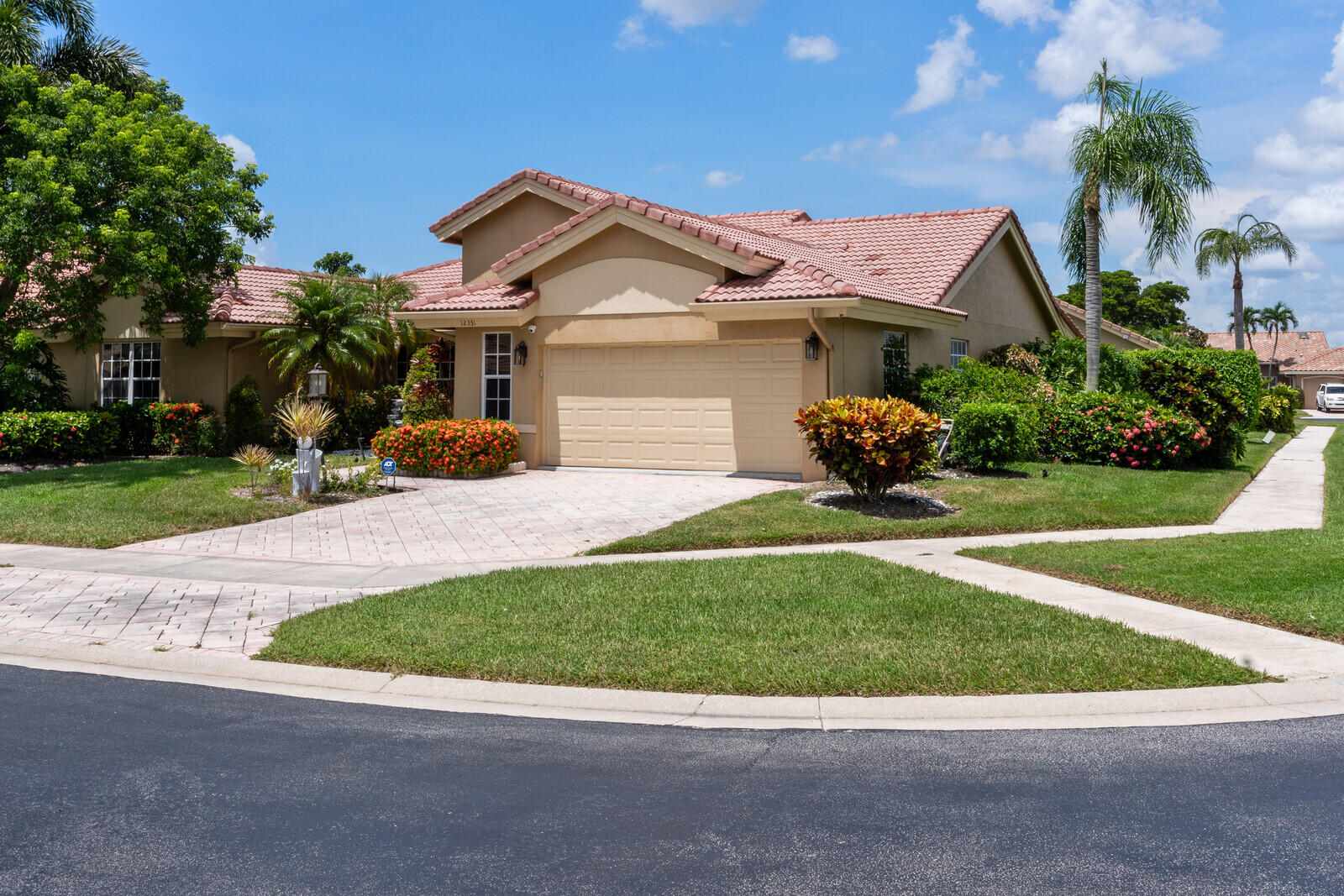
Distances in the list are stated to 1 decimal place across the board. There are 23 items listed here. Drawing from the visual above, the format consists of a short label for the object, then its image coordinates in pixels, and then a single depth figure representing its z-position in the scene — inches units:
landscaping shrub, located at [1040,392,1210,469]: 693.9
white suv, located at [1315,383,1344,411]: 2484.0
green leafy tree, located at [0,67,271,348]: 689.0
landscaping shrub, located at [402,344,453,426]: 800.3
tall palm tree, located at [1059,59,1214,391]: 763.4
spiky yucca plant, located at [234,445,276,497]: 620.1
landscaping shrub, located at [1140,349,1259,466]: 730.2
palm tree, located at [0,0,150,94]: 867.4
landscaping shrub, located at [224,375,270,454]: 843.4
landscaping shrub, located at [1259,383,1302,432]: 1360.7
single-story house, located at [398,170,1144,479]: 669.3
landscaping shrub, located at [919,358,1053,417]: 687.1
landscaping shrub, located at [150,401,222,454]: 848.9
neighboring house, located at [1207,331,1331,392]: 2957.7
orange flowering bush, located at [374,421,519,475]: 695.1
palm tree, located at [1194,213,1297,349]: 1549.0
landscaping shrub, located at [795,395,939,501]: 518.0
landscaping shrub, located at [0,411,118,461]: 802.2
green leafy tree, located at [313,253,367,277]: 1697.8
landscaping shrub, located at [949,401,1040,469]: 633.0
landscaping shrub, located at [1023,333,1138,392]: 802.8
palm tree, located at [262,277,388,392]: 829.8
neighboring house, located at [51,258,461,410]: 872.9
